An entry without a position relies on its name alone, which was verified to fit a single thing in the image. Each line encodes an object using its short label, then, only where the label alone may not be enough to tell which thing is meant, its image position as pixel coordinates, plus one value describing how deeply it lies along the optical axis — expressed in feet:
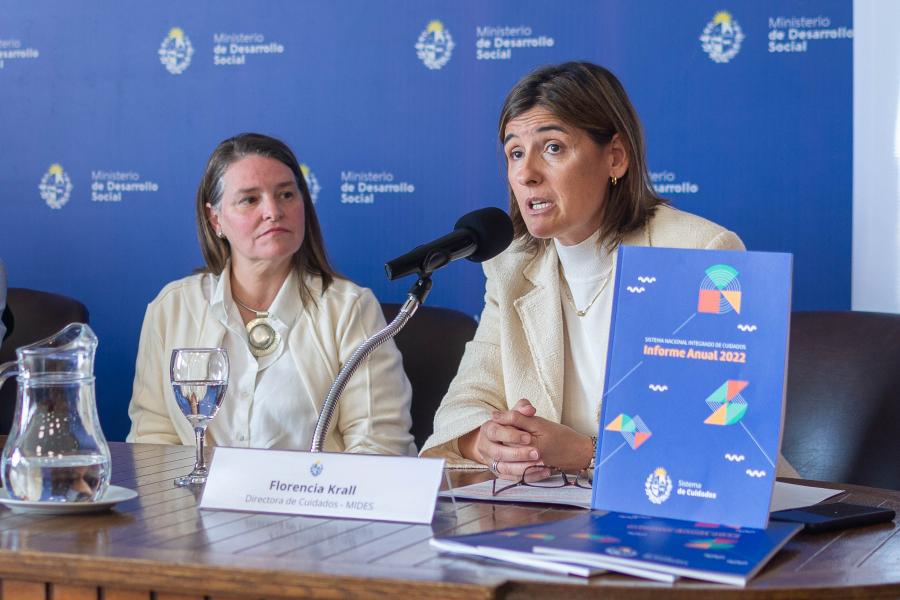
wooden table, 11.89
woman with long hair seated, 16.89
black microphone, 13.29
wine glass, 13.58
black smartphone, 12.71
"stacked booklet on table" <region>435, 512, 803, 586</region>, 11.96
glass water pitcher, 12.78
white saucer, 12.83
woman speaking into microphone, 15.32
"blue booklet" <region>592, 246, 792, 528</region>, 12.52
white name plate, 12.78
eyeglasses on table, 13.67
